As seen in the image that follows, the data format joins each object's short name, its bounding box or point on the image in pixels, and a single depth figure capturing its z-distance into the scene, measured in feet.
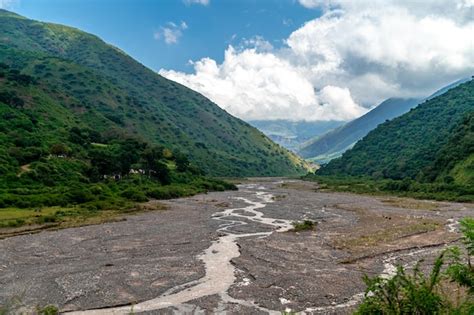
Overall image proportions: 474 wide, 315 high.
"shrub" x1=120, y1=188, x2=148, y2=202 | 277.85
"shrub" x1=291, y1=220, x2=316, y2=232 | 182.11
